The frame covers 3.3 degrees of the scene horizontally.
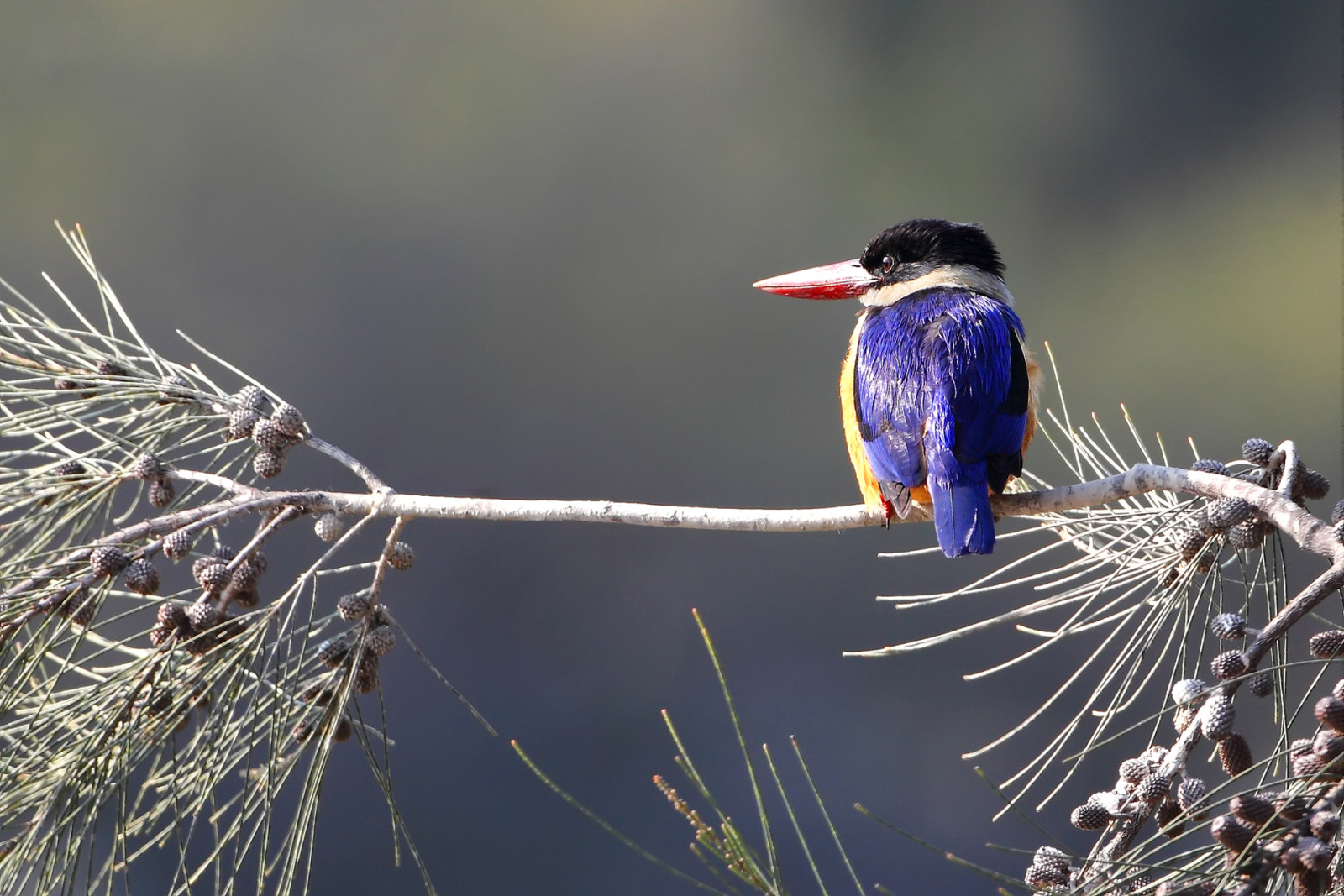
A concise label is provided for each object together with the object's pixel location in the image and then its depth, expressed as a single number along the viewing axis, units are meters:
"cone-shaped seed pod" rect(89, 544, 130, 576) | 11.88
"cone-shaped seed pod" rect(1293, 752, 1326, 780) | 9.09
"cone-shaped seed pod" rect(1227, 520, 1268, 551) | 11.90
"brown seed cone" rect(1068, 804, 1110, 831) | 10.57
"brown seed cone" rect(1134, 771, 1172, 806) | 10.35
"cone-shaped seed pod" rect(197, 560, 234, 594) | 11.89
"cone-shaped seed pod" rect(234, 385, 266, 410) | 11.94
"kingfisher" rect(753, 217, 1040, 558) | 12.00
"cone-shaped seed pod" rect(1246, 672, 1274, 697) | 11.35
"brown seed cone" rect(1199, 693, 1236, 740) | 10.54
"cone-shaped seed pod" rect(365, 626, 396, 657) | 11.90
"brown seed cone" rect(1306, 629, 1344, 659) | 10.66
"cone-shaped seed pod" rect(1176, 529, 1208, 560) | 11.91
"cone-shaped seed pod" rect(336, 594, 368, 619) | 11.90
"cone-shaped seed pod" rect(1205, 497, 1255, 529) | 11.90
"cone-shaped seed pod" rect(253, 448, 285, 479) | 11.93
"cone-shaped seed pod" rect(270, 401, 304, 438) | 11.93
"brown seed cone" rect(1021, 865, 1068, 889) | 9.94
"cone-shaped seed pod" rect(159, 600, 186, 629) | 11.88
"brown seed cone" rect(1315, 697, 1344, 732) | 9.10
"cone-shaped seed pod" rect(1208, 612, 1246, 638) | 11.38
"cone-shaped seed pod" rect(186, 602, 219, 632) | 11.88
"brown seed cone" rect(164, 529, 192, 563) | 11.88
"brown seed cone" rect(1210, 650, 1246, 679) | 10.91
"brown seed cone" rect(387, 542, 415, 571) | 11.92
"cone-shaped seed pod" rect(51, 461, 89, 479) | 11.92
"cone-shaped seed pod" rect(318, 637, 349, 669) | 11.90
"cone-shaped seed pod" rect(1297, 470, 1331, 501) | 11.91
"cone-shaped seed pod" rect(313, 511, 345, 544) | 11.92
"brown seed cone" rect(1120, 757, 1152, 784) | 11.00
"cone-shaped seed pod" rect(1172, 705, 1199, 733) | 11.20
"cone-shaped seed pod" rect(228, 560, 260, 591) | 11.89
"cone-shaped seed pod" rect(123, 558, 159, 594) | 11.88
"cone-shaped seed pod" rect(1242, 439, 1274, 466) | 11.92
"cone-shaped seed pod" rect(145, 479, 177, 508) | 11.91
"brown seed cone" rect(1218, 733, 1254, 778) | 10.80
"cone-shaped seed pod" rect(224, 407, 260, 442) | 11.93
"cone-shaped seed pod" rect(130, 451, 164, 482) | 11.91
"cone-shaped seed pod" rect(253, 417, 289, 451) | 11.92
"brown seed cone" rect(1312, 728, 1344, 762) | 9.04
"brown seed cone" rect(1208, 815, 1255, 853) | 8.59
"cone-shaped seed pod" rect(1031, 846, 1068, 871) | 10.07
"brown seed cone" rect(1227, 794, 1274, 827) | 8.66
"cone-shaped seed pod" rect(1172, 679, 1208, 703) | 10.73
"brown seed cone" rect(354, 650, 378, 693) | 11.90
